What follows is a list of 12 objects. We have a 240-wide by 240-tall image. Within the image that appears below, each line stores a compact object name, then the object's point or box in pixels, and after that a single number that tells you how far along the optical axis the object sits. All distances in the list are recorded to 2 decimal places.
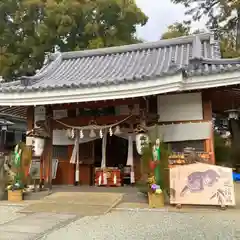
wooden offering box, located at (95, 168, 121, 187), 8.57
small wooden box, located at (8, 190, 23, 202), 6.85
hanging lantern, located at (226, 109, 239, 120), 9.11
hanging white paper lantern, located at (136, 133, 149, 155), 7.08
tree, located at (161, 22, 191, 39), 20.25
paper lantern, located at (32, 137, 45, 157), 7.86
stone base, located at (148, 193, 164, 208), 5.82
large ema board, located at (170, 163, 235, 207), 5.48
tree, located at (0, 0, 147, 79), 18.01
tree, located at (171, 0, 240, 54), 18.25
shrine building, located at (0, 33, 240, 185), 6.65
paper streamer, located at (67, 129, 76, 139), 8.23
